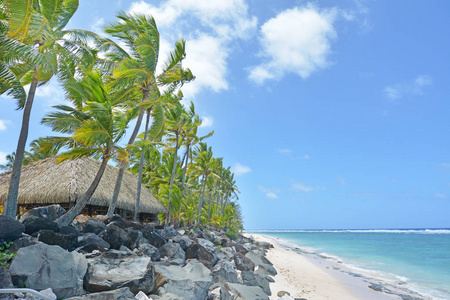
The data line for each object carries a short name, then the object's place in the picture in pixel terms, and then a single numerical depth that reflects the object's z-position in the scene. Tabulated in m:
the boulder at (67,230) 6.43
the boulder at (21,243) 5.01
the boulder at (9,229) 5.17
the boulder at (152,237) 8.27
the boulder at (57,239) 5.52
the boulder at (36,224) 5.97
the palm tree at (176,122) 17.95
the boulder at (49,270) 4.20
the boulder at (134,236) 7.48
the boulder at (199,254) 8.56
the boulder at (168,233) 9.91
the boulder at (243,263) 10.05
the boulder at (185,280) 5.32
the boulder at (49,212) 7.50
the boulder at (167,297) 4.84
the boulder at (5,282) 3.74
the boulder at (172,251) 7.81
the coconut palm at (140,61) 11.83
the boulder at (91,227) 7.45
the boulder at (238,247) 14.62
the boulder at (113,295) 4.01
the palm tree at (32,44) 7.99
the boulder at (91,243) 6.06
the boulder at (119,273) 4.62
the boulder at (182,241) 9.09
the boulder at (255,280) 7.66
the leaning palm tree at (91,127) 8.60
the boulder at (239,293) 5.80
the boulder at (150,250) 7.25
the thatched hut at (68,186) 12.05
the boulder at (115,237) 6.82
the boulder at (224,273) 7.50
